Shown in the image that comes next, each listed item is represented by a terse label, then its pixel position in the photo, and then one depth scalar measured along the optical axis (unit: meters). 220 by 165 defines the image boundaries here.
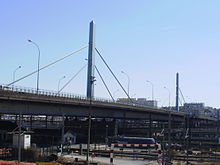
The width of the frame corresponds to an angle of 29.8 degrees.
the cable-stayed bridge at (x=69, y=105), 61.06
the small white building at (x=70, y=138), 72.36
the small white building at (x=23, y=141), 53.53
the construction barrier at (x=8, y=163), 31.52
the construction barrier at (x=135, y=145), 50.31
